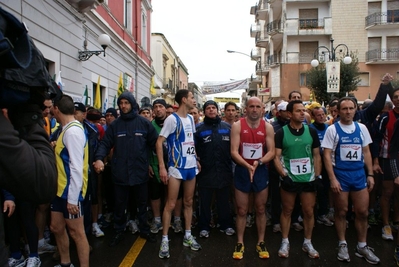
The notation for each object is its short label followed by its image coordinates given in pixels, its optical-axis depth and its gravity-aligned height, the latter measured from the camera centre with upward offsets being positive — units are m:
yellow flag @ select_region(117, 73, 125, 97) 11.76 +1.53
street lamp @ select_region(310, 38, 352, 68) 18.98 +4.20
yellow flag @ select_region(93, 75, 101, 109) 9.81 +0.86
